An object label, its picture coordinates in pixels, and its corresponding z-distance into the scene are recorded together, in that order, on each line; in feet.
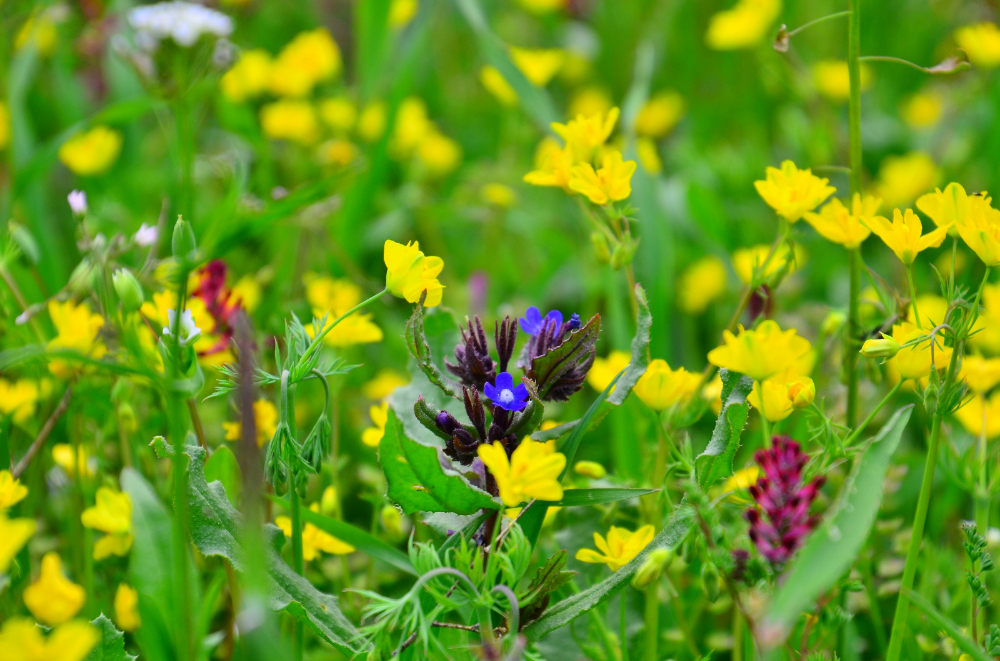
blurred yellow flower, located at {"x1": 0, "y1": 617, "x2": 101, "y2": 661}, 1.78
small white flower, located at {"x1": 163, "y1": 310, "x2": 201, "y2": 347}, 1.89
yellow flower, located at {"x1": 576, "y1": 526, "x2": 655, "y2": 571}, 1.98
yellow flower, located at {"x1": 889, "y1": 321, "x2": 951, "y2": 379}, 1.98
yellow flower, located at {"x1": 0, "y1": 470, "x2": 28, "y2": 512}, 1.95
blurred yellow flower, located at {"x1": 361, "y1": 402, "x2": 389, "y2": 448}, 2.07
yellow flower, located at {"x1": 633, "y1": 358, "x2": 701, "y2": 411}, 2.02
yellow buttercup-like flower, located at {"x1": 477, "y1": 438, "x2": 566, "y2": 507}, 1.88
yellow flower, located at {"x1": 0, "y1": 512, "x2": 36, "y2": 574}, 1.79
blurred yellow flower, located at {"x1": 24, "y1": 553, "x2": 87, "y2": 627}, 2.00
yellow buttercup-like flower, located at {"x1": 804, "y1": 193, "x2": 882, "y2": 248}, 2.04
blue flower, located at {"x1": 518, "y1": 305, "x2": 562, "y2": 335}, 1.99
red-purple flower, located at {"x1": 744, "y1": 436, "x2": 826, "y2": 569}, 1.85
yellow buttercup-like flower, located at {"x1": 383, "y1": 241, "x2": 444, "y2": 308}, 1.96
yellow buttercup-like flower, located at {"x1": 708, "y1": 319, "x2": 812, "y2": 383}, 1.93
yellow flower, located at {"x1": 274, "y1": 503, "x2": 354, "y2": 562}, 2.06
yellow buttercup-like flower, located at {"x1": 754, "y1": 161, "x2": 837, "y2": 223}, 2.03
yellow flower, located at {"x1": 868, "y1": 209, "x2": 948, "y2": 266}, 1.99
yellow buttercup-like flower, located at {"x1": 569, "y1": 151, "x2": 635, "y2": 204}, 2.02
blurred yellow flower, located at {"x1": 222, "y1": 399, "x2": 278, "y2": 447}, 2.10
